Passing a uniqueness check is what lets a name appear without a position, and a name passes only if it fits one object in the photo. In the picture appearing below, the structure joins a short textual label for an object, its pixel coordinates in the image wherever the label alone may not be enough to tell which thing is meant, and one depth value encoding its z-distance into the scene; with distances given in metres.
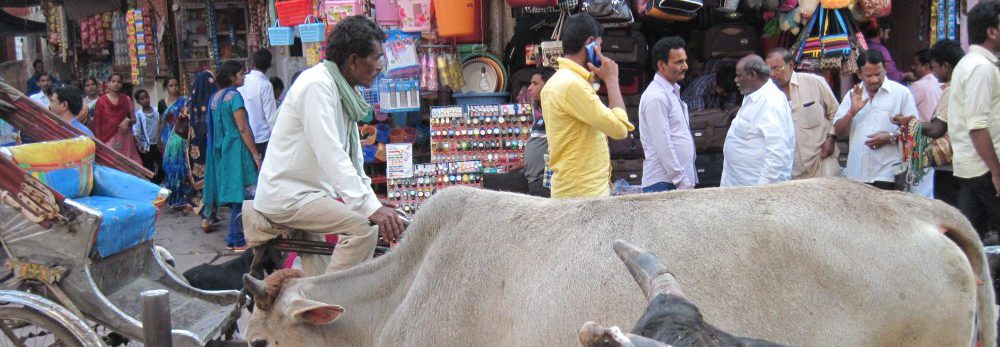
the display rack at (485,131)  9.12
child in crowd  11.96
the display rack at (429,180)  9.10
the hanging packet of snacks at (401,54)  9.01
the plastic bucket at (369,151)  9.26
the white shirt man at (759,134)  5.93
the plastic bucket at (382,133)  9.30
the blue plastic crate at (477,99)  9.33
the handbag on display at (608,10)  8.27
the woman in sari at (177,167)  10.61
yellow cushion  4.62
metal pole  3.45
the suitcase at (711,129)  8.65
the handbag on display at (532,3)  8.38
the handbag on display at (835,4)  8.19
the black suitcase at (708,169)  8.64
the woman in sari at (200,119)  9.32
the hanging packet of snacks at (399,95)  9.05
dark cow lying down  1.82
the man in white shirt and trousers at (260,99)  9.16
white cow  2.81
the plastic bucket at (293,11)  9.29
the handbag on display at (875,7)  8.28
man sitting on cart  4.48
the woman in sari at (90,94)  11.93
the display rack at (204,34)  12.31
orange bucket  8.74
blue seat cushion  4.69
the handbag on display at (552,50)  8.58
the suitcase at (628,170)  8.55
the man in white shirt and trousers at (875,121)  7.06
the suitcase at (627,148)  8.60
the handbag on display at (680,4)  8.13
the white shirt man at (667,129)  6.00
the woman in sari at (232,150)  8.72
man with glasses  7.43
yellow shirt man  4.71
